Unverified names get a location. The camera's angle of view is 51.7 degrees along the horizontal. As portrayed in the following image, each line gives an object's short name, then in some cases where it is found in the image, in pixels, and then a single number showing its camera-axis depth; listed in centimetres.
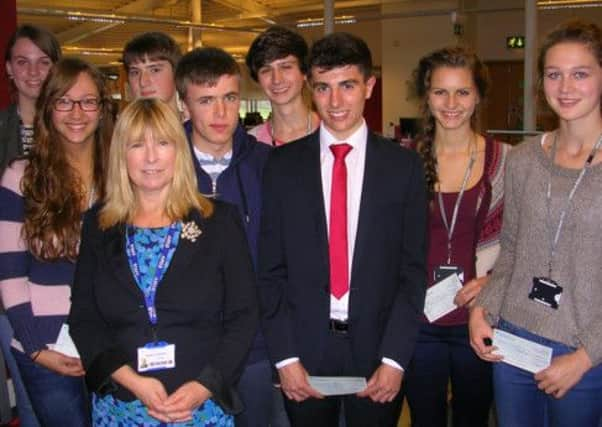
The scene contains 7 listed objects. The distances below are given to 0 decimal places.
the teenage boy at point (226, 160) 229
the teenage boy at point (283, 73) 281
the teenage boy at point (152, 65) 285
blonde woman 192
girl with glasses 219
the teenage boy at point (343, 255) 215
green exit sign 1201
